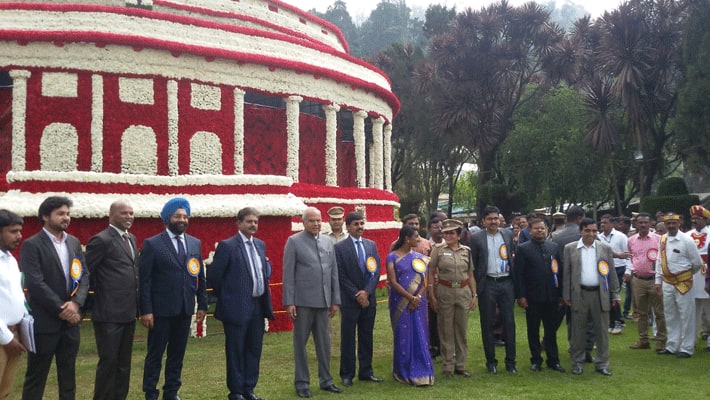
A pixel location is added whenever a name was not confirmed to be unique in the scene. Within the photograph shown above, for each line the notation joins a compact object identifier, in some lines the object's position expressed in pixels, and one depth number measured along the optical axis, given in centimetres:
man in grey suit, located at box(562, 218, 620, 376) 789
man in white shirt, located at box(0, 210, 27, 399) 478
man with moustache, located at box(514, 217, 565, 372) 811
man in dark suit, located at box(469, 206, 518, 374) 799
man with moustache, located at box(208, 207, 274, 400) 652
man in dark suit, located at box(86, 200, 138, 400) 588
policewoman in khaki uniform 773
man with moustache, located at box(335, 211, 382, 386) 741
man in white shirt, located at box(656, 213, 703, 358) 904
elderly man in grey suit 705
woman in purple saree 734
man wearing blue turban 629
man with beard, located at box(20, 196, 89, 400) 543
